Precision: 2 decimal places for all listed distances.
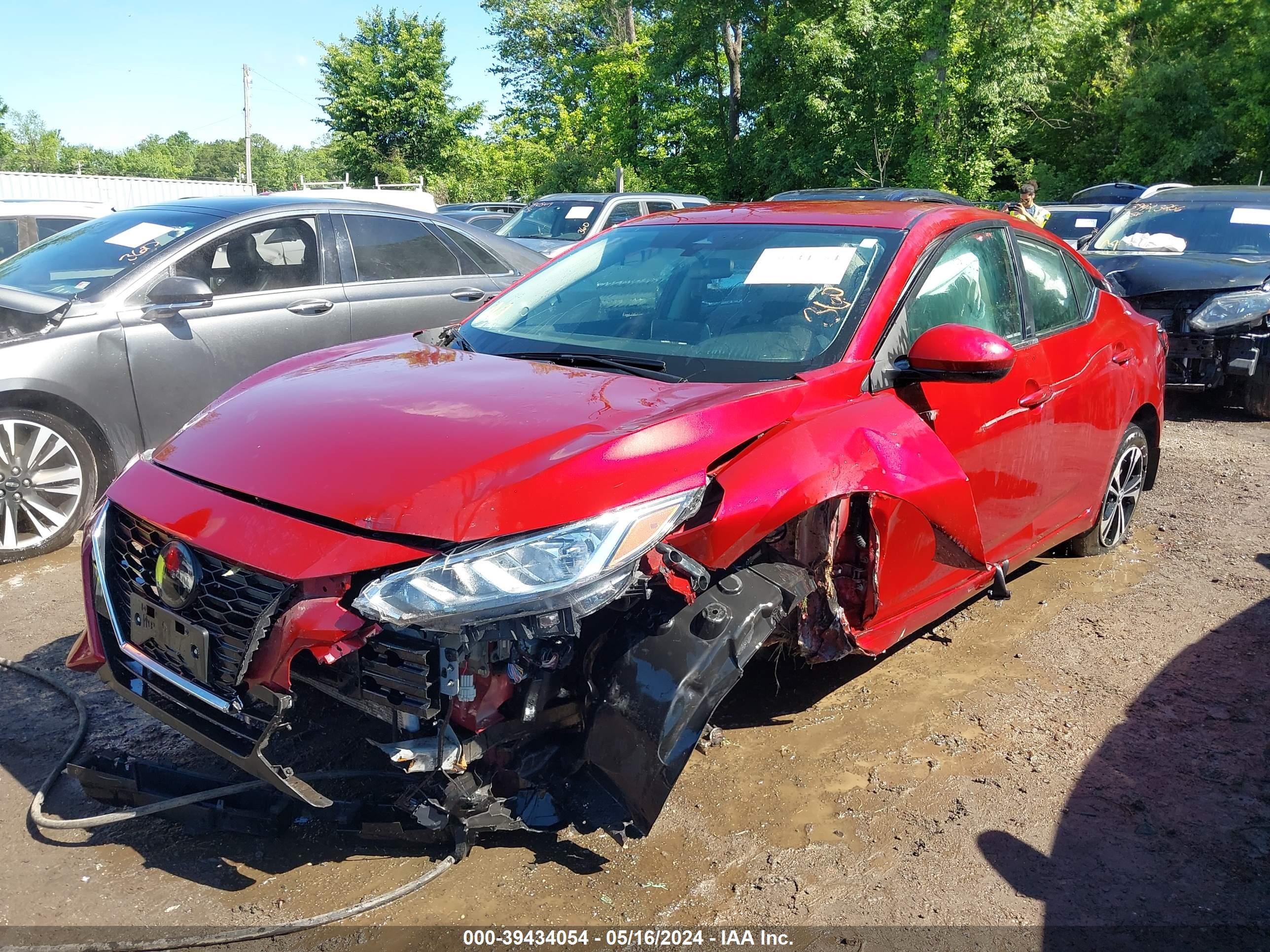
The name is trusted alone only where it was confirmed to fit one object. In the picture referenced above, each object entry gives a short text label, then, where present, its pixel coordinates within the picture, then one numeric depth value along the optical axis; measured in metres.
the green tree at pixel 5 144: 54.84
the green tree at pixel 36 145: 73.44
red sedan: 2.44
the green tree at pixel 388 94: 39.50
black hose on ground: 2.49
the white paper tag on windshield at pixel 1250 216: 8.94
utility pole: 43.12
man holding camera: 11.77
